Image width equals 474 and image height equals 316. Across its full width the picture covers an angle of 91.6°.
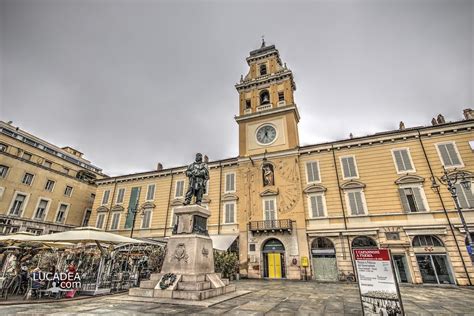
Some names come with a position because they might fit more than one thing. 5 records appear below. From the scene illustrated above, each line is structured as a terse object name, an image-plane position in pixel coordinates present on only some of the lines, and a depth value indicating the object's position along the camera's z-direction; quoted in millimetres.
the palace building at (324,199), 15773
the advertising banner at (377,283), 4699
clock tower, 22859
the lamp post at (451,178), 15597
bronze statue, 10625
